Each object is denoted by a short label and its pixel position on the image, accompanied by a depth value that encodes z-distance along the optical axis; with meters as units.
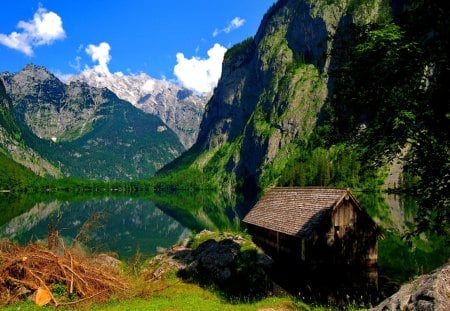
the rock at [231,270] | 32.84
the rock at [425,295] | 10.05
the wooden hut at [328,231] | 33.00
